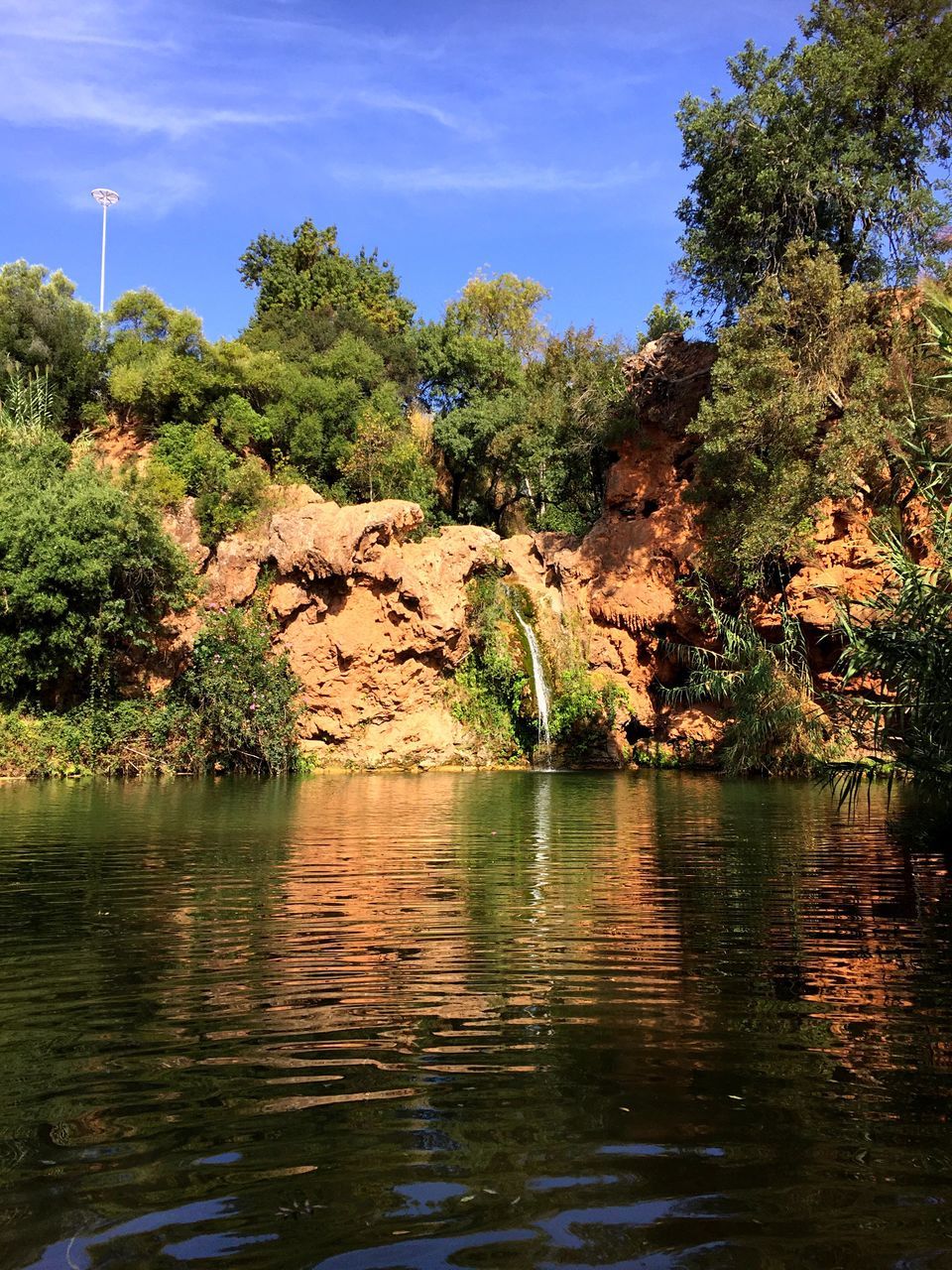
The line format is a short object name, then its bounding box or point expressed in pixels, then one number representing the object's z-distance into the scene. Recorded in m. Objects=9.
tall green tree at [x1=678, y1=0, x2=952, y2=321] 26.02
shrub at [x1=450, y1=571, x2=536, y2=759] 28.95
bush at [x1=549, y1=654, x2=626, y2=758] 28.42
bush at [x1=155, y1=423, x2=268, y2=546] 30.91
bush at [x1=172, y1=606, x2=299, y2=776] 26.12
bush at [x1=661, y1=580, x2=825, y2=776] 18.62
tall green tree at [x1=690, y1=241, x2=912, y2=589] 24.00
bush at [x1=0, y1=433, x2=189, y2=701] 24.58
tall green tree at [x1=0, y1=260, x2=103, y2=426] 36.81
